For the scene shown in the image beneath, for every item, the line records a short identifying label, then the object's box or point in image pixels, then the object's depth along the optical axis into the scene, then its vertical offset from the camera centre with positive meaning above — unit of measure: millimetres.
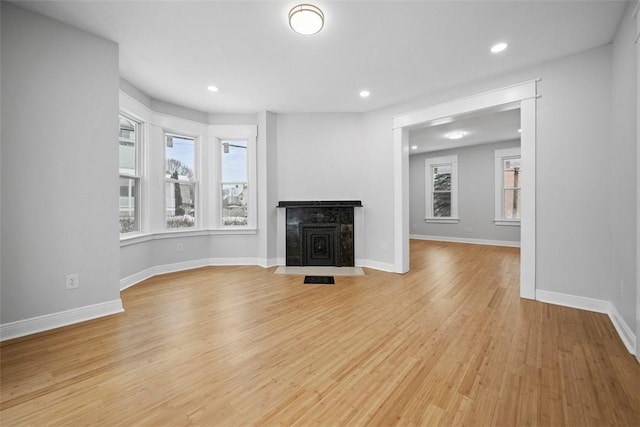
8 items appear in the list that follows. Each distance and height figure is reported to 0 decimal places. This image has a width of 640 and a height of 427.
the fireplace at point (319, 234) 4536 -401
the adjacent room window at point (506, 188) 6773 +594
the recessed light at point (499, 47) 2609 +1653
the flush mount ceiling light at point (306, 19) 2090 +1558
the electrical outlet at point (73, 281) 2369 -632
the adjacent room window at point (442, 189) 7719 +662
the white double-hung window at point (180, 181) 4301 +504
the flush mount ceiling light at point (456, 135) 6113 +1801
